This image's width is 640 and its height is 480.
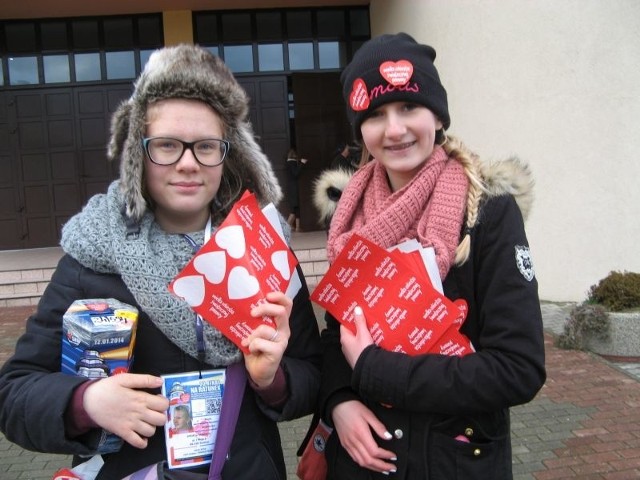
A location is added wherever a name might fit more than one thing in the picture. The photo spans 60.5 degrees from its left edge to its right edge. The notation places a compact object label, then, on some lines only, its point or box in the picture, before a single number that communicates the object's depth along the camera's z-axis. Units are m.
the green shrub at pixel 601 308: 5.37
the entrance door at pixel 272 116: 11.26
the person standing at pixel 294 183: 11.05
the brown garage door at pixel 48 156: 11.00
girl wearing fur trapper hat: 1.37
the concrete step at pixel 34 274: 8.55
